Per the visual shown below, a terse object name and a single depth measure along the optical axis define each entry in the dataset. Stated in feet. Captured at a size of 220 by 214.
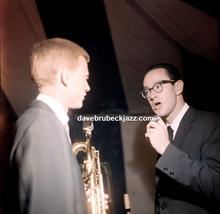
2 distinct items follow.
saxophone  10.23
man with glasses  9.99
